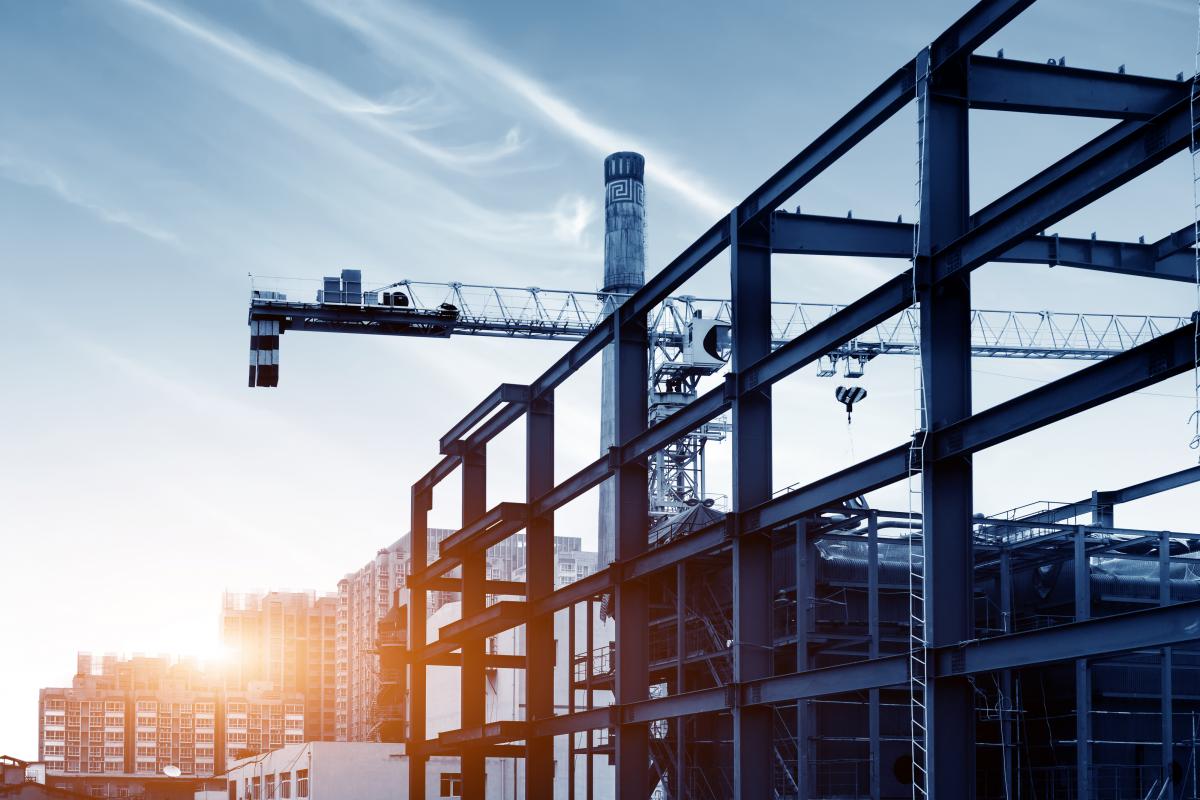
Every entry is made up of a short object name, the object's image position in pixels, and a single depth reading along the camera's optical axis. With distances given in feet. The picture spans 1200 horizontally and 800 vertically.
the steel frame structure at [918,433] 56.39
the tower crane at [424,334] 195.62
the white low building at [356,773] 226.99
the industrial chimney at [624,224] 244.42
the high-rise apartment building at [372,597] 456.04
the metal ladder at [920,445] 61.57
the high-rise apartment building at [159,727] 599.57
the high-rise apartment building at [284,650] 645.51
